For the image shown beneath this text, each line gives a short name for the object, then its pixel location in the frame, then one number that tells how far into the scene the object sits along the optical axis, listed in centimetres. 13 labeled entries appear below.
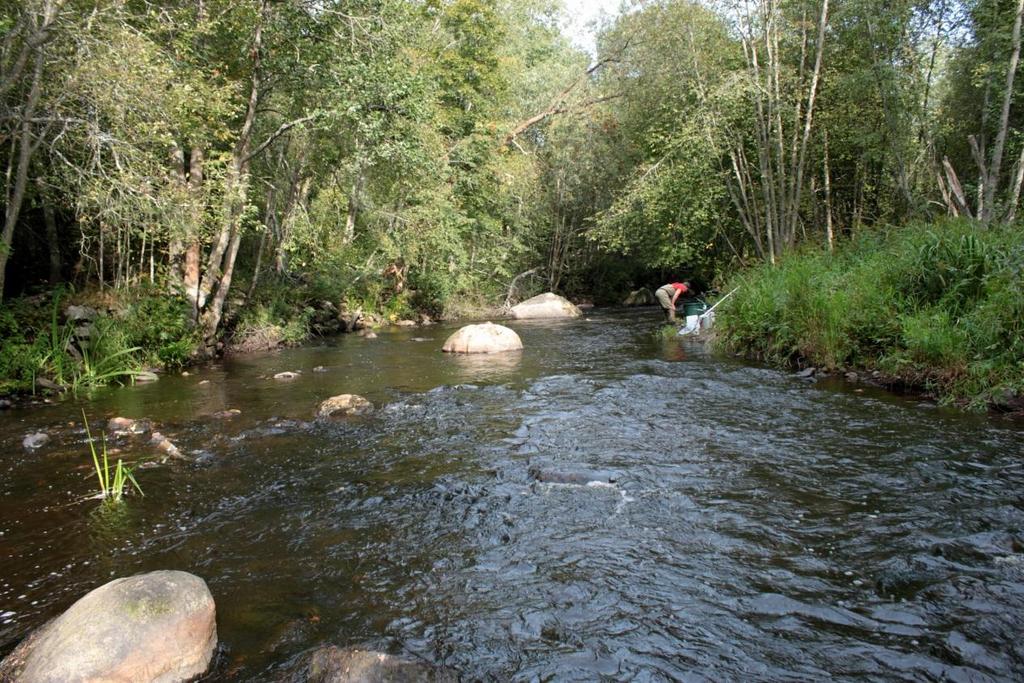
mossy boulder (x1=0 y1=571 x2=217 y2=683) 287
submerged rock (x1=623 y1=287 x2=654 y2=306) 3106
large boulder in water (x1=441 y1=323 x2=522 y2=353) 1495
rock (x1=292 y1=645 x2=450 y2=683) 294
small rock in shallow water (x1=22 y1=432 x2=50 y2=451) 711
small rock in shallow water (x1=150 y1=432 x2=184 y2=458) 681
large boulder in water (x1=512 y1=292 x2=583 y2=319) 2514
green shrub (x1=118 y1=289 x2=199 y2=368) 1212
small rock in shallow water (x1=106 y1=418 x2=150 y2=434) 777
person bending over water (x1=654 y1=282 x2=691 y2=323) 1827
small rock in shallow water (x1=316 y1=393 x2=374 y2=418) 862
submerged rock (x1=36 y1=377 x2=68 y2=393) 998
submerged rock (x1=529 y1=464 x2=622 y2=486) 573
